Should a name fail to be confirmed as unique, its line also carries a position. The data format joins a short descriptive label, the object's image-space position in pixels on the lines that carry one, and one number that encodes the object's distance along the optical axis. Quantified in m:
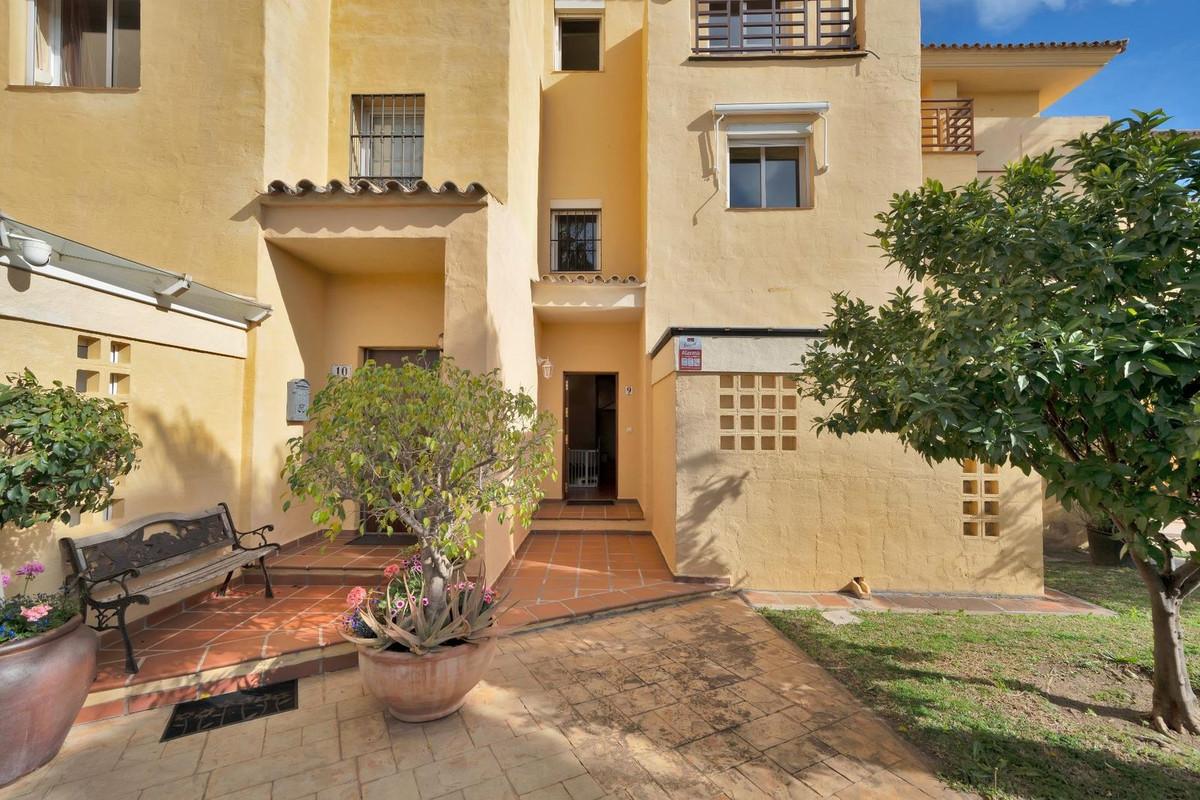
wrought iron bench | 3.89
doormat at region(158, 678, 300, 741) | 3.36
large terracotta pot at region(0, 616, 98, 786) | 2.78
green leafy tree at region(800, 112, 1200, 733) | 2.33
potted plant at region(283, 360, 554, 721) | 3.26
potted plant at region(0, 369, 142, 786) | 2.82
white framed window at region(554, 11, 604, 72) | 10.73
